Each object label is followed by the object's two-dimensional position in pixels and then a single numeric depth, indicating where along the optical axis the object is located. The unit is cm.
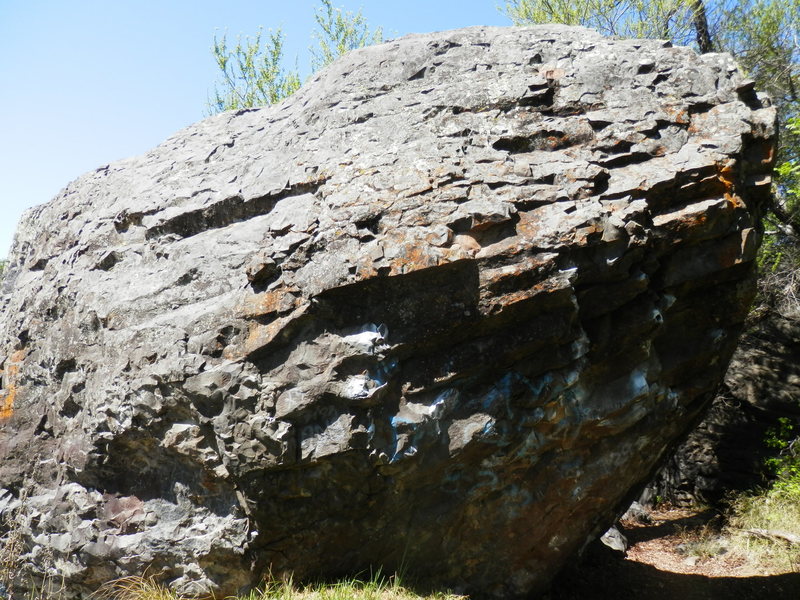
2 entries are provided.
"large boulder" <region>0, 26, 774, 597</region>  406
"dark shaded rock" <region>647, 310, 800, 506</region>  937
